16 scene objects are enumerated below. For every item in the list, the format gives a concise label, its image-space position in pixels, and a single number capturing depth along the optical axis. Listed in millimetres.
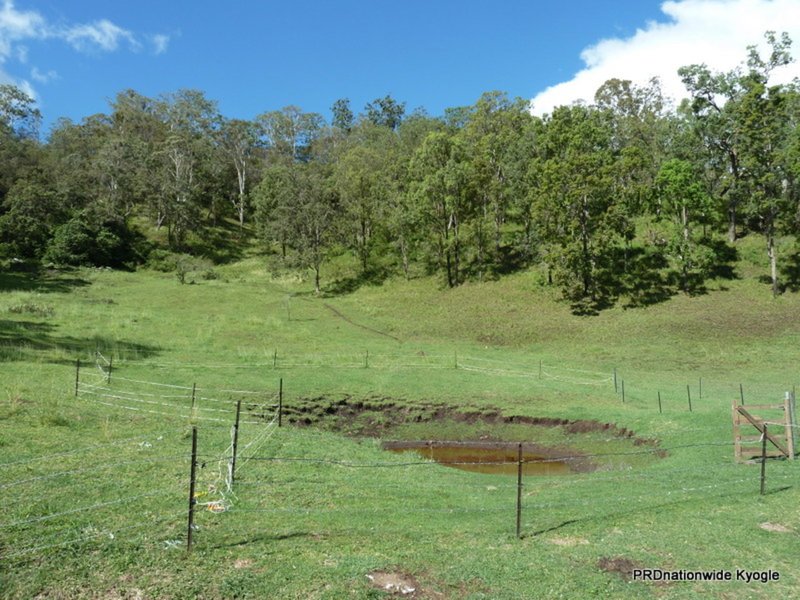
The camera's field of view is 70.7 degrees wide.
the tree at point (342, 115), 143750
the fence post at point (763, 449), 13406
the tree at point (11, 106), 91312
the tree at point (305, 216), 71562
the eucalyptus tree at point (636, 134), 57562
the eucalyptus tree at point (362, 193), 74562
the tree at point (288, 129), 112438
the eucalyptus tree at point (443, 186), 65500
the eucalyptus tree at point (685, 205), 55075
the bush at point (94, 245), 71500
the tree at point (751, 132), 52906
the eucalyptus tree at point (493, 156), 68562
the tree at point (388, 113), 146125
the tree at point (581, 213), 55812
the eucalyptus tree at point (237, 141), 107562
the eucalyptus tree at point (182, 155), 85500
